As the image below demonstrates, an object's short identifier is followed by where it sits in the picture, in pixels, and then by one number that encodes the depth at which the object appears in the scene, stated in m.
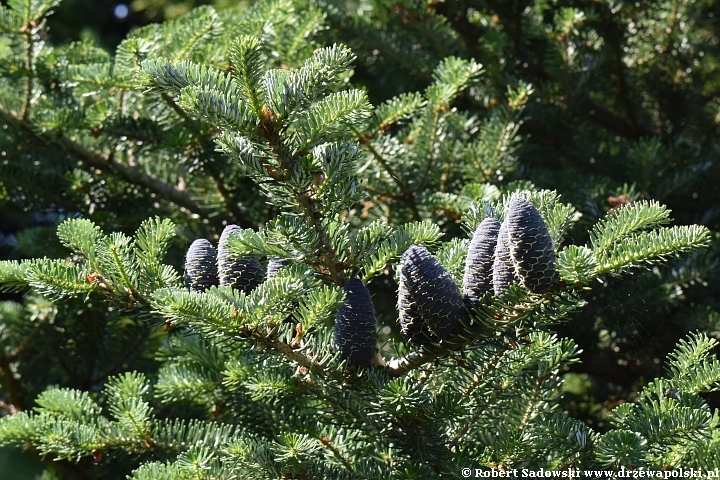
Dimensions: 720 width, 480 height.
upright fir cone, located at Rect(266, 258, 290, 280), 3.24
